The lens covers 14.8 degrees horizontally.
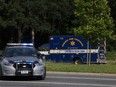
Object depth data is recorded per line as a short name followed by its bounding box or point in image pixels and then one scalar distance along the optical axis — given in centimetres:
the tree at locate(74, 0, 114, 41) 3225
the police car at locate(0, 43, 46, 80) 1898
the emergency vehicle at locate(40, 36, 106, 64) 3801
